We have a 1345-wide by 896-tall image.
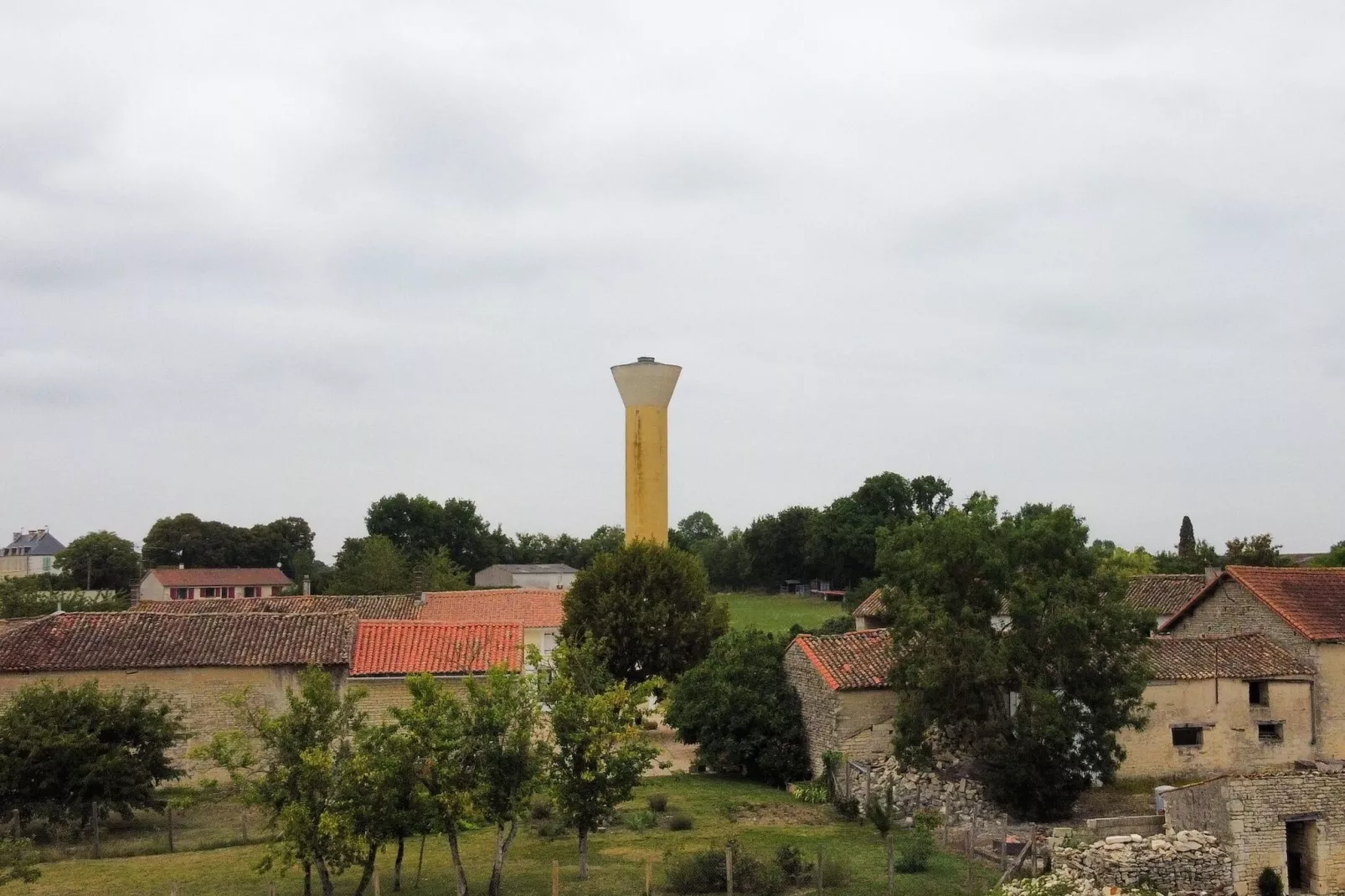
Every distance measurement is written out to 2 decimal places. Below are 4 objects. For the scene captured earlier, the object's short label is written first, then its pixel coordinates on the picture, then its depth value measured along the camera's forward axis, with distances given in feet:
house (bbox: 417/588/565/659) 176.55
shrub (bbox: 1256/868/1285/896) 72.23
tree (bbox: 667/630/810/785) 103.50
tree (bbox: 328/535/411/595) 249.96
